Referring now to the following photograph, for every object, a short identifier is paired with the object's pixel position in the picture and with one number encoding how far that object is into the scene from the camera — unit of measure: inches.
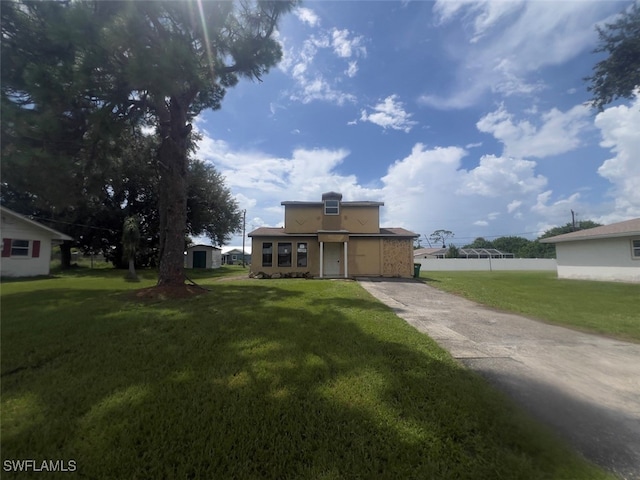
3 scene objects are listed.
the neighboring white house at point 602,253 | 570.6
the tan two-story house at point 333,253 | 671.8
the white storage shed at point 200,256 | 1166.3
